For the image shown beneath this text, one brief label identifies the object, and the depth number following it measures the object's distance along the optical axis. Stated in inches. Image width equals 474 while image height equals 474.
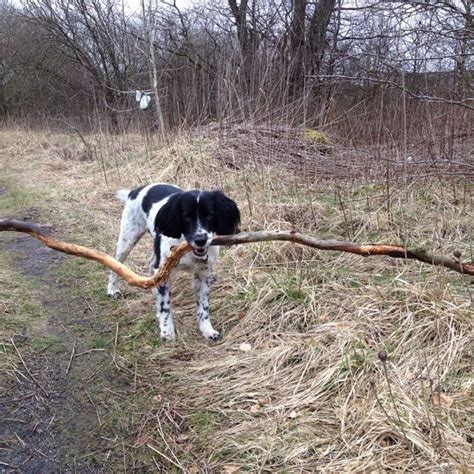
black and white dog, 126.2
